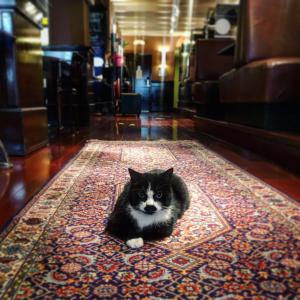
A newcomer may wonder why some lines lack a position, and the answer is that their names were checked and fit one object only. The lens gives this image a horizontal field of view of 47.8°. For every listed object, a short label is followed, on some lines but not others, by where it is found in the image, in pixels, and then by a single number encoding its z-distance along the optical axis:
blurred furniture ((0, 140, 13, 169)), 2.18
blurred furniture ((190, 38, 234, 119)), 5.51
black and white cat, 1.03
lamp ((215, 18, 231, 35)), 7.60
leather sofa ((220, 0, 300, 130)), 2.60
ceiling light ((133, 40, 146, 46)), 13.88
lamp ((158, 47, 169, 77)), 14.02
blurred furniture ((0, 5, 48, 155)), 2.42
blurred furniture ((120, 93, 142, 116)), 8.26
